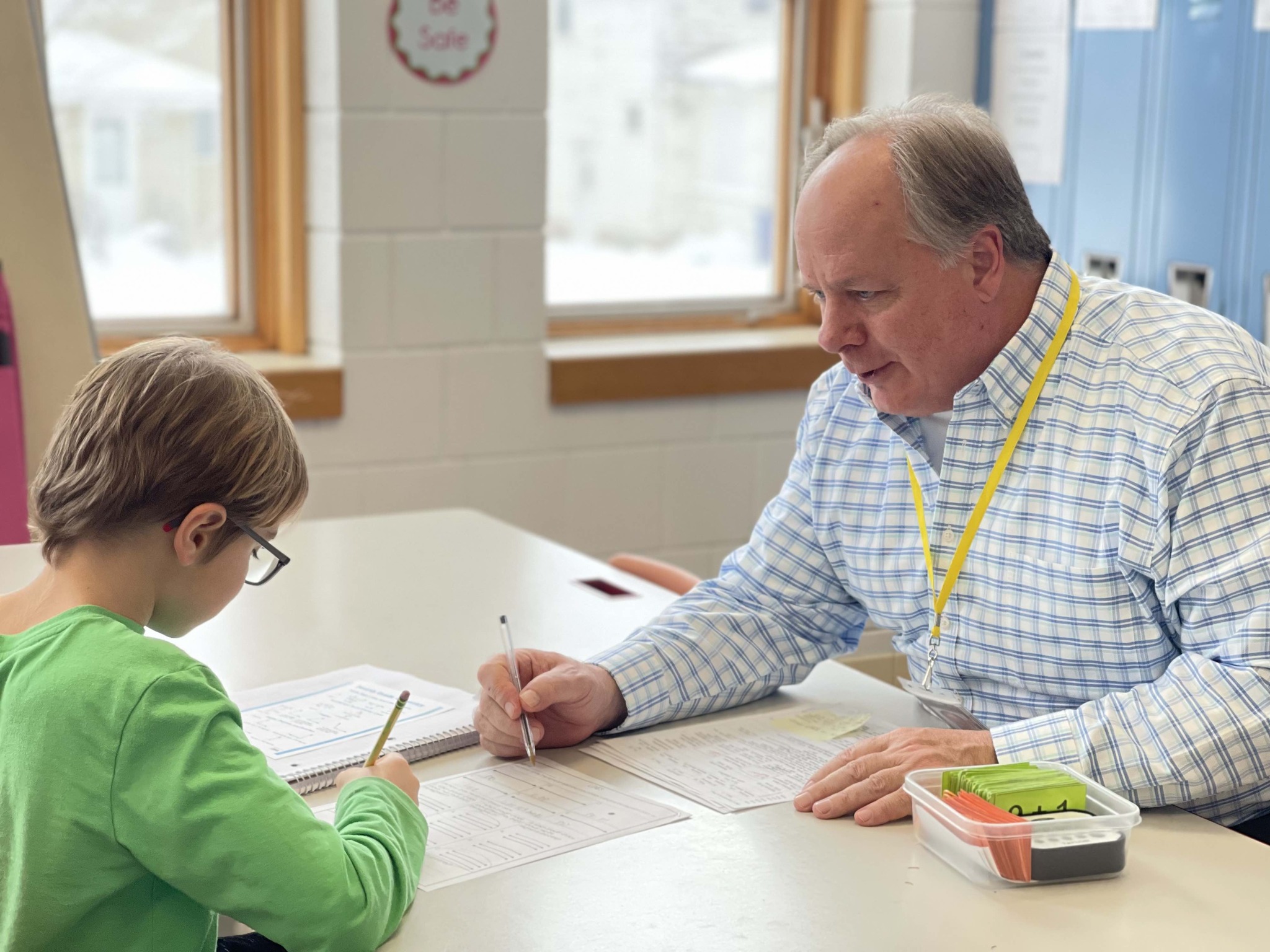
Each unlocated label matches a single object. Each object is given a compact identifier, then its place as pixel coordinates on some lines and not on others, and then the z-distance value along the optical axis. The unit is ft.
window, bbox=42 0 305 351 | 14.26
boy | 6.56
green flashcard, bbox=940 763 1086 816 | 8.03
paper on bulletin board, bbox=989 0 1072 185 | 15.31
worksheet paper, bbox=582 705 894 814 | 9.24
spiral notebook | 9.46
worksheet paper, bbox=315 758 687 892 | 8.24
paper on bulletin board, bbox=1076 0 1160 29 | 14.63
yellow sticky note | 10.27
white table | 7.34
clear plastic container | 7.78
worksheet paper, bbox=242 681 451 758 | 9.82
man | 8.89
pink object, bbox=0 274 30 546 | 12.47
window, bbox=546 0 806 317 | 15.59
